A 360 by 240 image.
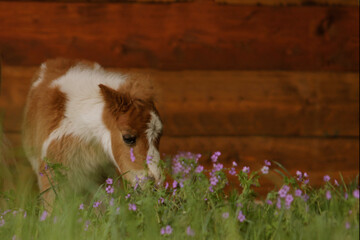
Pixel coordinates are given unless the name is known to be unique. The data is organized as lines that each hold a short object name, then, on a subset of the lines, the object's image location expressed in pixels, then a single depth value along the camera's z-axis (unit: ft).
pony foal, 22.79
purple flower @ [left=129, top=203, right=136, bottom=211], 18.13
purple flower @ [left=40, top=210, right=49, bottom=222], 18.53
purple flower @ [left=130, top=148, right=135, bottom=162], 21.86
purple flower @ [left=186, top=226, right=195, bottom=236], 16.76
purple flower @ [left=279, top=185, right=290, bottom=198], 17.60
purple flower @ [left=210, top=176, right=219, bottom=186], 19.08
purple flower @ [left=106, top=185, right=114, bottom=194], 19.75
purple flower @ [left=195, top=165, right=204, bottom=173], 18.70
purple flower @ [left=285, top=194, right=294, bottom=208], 17.40
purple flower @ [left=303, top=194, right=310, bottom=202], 18.03
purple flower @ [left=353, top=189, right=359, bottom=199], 15.99
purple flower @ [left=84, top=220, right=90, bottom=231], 18.33
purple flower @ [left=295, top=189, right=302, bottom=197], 17.66
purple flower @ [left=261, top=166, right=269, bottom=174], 18.47
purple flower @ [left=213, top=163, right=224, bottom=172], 19.56
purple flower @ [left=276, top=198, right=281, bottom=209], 17.50
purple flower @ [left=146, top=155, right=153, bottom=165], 21.77
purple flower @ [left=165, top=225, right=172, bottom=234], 16.98
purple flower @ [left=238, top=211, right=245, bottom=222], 17.36
